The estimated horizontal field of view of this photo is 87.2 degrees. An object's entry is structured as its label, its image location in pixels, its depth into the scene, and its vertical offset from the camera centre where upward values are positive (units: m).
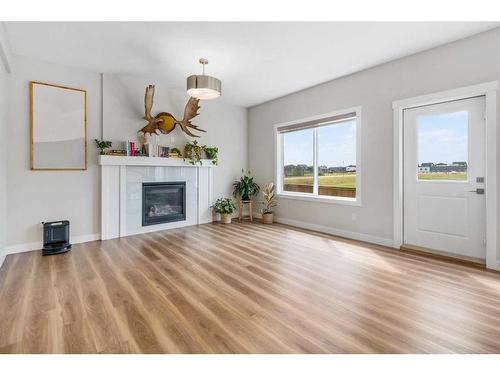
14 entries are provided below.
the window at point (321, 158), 4.55 +0.60
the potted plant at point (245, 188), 6.03 +0.01
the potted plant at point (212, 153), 5.67 +0.76
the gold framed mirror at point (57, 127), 3.80 +0.92
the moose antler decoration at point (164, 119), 4.60 +1.30
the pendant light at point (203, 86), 3.56 +1.40
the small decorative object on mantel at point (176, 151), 5.18 +0.75
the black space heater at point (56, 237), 3.63 -0.70
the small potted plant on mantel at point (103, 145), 4.22 +0.70
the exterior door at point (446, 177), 3.16 +0.15
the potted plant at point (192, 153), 5.30 +0.72
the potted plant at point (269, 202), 5.71 -0.31
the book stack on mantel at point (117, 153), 4.37 +0.60
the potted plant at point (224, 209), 5.62 -0.44
